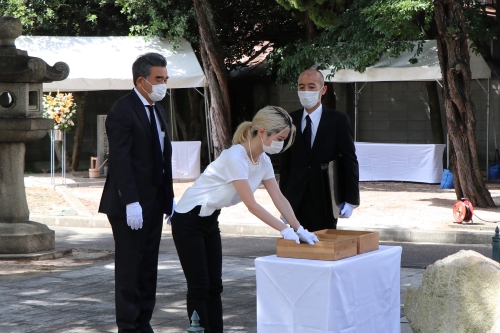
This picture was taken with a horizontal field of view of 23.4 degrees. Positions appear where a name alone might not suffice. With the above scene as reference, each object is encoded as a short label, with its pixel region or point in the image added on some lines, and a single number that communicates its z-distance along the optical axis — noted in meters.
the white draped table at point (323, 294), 6.42
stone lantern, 13.74
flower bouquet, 25.94
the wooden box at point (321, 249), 6.54
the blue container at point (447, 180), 24.75
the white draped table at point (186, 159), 28.34
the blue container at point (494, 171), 27.06
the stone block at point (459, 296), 7.53
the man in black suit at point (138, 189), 7.63
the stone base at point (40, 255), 13.85
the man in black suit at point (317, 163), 8.68
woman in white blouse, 7.01
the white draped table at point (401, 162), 25.76
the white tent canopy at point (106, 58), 27.74
